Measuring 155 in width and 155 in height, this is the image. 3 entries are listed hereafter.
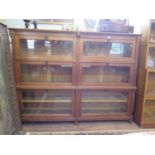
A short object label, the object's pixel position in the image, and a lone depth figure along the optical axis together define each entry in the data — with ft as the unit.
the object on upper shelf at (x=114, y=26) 7.68
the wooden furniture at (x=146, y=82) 7.61
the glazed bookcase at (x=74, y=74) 7.68
